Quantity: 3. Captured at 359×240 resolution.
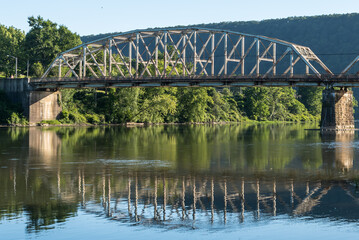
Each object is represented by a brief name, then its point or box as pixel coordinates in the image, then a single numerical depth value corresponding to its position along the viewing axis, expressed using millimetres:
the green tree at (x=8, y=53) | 148325
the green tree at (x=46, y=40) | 144625
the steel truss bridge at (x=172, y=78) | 104312
